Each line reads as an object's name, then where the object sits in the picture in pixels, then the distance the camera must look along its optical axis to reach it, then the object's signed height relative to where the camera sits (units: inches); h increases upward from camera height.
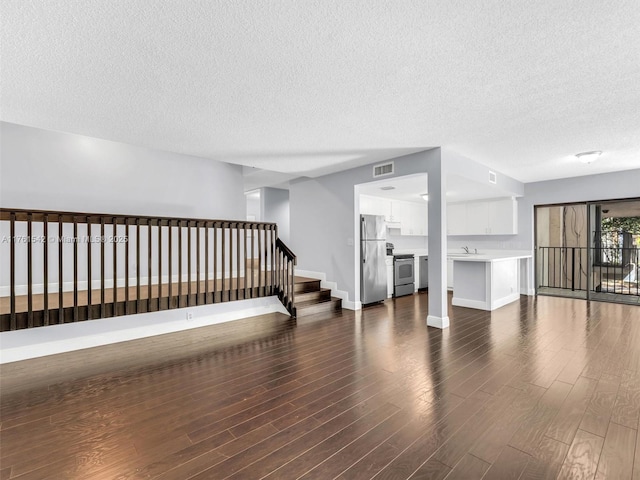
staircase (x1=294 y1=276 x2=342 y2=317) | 211.2 -43.9
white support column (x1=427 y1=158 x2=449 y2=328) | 171.3 -4.2
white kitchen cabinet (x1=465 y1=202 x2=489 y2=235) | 293.0 +20.6
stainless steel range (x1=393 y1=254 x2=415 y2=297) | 273.9 -32.3
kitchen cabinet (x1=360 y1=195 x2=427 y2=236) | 274.7 +26.6
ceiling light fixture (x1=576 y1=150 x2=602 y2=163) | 177.6 +48.8
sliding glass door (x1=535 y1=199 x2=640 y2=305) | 279.3 -12.4
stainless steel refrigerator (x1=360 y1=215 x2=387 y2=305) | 234.6 -15.3
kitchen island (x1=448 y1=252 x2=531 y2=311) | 215.9 -30.9
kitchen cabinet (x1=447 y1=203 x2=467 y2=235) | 306.7 +21.0
